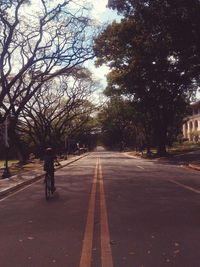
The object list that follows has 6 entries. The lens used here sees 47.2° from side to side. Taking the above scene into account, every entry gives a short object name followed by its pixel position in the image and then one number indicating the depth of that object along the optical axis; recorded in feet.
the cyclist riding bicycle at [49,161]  24.14
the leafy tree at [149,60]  43.42
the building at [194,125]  175.99
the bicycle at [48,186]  22.92
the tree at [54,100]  88.34
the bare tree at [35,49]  43.90
